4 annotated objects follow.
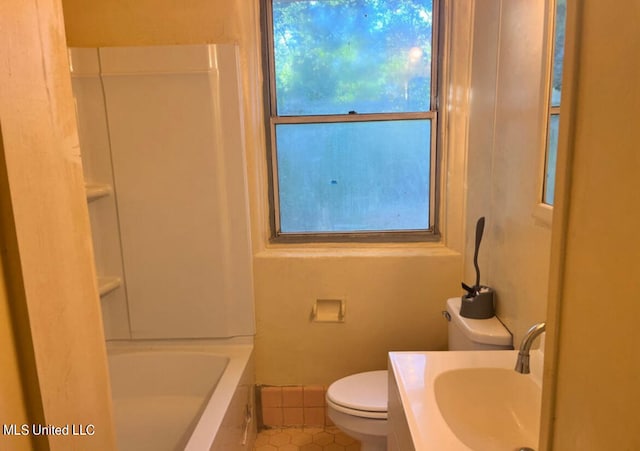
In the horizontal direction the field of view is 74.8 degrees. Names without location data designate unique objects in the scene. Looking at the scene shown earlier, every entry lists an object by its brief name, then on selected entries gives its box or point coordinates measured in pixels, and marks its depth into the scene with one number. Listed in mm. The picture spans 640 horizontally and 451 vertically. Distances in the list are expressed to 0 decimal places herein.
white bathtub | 1834
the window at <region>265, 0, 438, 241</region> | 1939
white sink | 1027
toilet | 1463
